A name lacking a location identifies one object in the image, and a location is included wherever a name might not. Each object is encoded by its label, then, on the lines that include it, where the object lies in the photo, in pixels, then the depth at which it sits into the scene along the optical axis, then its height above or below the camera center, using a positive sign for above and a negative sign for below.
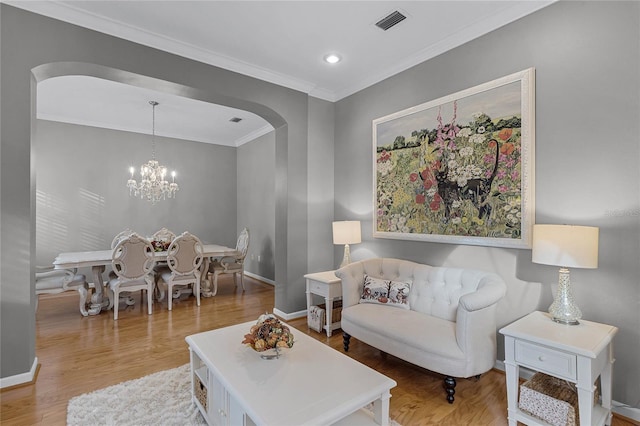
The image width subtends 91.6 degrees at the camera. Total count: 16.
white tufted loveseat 2.18 -0.90
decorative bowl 1.85 -0.75
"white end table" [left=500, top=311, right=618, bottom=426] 1.68 -0.83
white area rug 2.02 -1.34
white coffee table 1.43 -0.89
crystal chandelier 5.31 +0.56
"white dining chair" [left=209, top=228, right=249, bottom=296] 5.36 -0.92
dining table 4.11 -0.69
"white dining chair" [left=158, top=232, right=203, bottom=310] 4.62 -0.76
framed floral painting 2.55 +0.44
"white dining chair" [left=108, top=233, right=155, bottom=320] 4.15 -0.71
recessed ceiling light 3.40 +1.73
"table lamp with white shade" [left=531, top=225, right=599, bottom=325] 1.90 -0.25
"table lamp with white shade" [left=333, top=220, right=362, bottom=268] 3.72 -0.22
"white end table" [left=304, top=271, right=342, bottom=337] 3.42 -0.86
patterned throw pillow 3.00 -0.77
